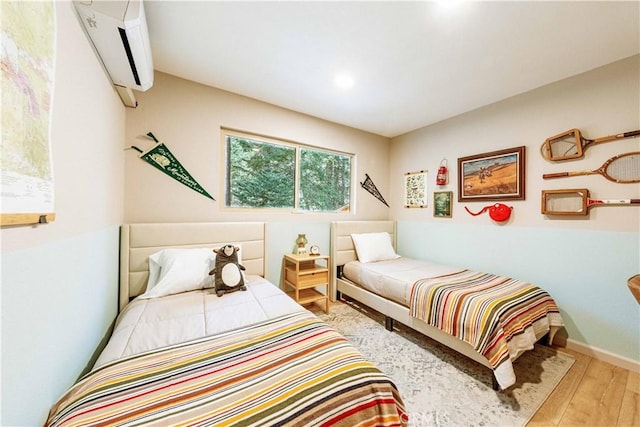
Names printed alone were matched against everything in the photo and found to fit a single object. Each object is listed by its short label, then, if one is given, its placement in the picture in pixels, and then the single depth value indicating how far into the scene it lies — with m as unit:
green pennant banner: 2.05
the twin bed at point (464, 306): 1.55
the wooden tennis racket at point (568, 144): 1.92
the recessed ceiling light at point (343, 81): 2.08
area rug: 1.38
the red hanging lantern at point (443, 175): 3.00
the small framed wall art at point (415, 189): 3.29
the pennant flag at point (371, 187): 3.55
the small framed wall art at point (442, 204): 2.97
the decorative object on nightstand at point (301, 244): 2.80
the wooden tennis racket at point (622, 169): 1.75
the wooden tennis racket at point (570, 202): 1.89
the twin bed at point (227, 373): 0.74
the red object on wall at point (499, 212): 2.40
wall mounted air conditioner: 1.04
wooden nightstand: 2.51
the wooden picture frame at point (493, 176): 2.35
